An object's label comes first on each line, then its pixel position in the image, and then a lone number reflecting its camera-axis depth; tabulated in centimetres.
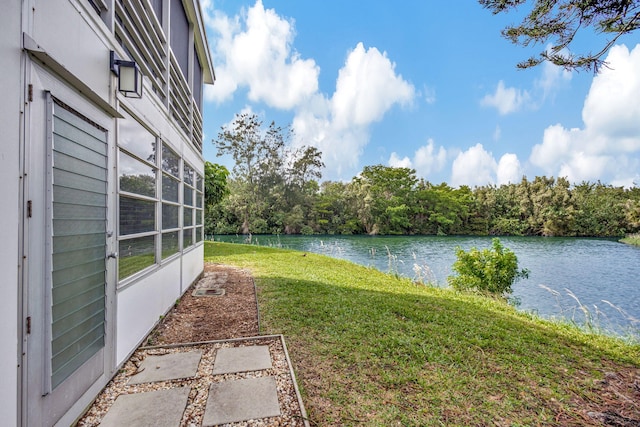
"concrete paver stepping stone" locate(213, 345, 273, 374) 230
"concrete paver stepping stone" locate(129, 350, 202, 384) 217
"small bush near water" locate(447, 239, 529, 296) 617
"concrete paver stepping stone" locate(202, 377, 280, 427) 172
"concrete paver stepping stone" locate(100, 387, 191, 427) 169
